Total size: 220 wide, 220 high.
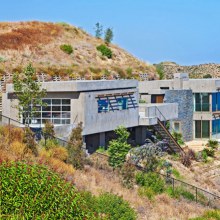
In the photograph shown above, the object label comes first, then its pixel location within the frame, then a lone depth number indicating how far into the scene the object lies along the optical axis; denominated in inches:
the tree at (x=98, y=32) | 3215.1
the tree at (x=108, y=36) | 3166.8
